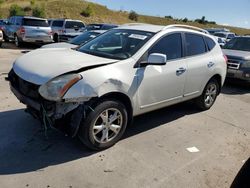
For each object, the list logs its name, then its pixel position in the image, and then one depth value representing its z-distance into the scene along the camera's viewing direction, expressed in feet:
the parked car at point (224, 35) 58.41
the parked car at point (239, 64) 20.50
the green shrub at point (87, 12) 116.02
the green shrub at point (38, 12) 102.87
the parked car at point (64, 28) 41.70
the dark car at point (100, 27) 39.12
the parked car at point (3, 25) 43.93
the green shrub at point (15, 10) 103.80
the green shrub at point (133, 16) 156.27
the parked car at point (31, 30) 36.58
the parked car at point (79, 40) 21.54
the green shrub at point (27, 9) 112.95
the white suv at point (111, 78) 8.45
